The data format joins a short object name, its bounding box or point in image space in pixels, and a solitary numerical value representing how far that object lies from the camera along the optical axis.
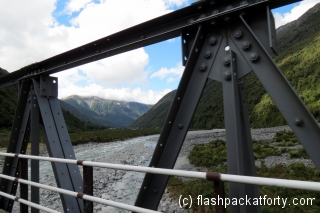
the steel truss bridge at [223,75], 2.03
